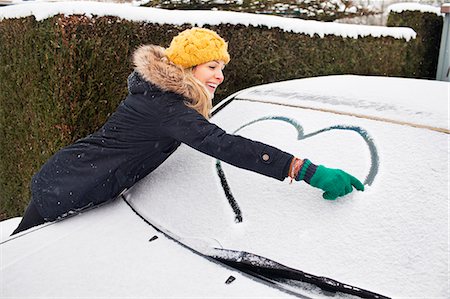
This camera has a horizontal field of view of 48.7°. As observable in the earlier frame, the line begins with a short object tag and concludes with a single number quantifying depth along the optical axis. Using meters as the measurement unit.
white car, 1.39
